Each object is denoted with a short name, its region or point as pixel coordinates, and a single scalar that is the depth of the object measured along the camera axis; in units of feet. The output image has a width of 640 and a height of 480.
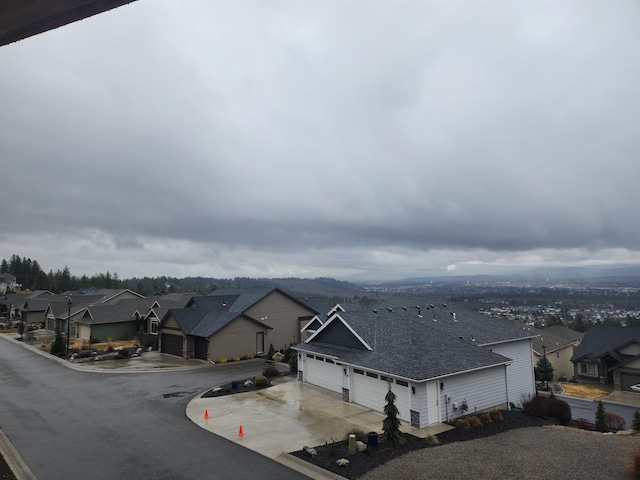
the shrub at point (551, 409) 76.69
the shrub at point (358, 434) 58.54
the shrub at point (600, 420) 74.28
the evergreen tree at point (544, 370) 137.95
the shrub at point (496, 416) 70.79
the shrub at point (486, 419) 69.21
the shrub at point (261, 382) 94.07
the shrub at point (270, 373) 104.94
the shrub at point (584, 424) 75.66
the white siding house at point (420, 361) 69.31
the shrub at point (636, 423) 71.31
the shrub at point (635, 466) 43.91
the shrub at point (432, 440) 58.49
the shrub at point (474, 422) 67.24
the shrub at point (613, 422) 79.35
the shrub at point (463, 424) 66.13
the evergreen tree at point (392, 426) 57.77
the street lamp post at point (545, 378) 134.17
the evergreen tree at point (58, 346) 146.61
